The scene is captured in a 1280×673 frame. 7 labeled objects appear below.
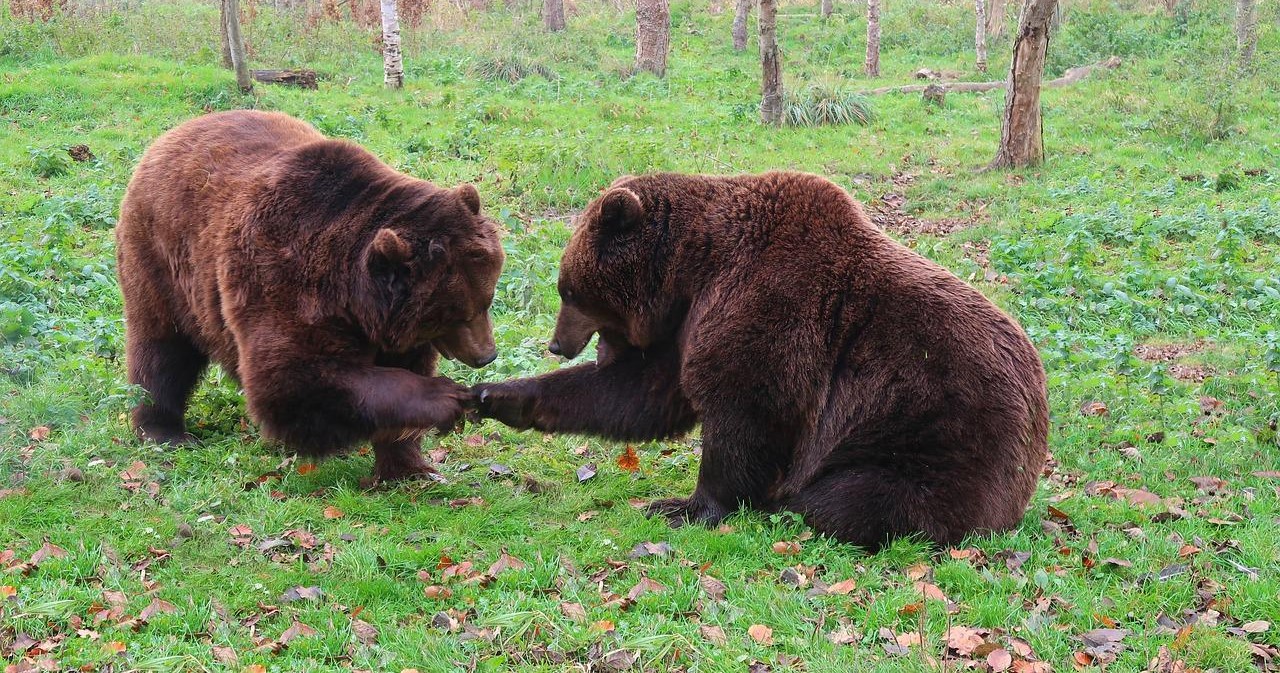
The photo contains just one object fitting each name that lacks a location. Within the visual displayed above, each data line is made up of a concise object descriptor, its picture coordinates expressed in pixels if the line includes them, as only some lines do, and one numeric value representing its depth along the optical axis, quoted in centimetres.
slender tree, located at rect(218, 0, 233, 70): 1961
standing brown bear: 586
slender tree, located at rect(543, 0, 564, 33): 2872
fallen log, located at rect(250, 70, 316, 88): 1944
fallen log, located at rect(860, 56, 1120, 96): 2281
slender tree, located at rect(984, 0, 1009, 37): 2866
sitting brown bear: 545
